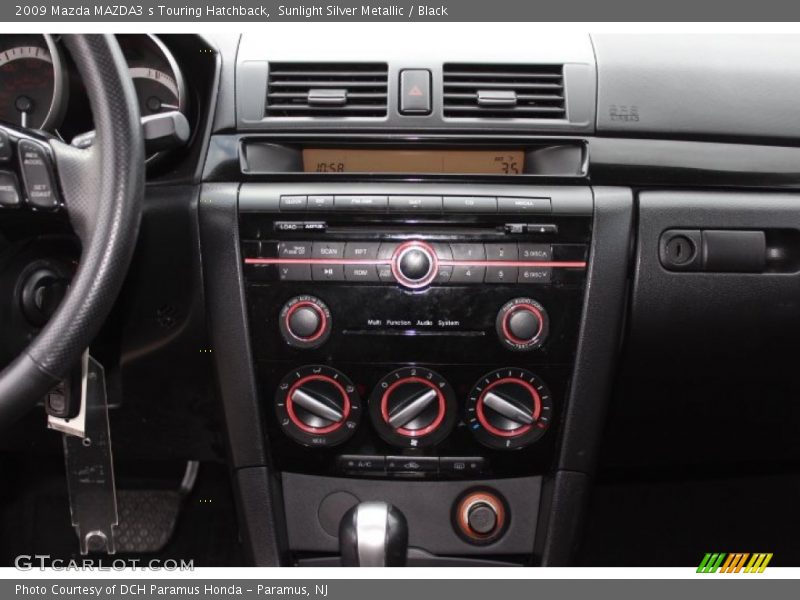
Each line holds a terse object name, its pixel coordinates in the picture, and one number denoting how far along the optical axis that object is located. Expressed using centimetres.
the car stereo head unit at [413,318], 141
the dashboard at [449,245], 142
